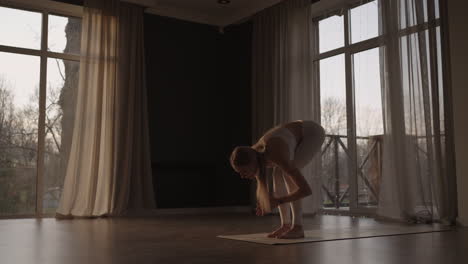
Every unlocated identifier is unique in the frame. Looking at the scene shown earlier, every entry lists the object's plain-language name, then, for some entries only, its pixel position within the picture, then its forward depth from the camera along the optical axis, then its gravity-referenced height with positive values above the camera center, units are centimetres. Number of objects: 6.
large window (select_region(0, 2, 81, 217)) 582 +84
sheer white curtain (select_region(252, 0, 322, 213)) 587 +125
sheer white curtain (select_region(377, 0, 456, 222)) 445 +46
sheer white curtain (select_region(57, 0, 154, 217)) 583 +64
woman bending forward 293 +6
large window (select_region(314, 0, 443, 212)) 534 +79
